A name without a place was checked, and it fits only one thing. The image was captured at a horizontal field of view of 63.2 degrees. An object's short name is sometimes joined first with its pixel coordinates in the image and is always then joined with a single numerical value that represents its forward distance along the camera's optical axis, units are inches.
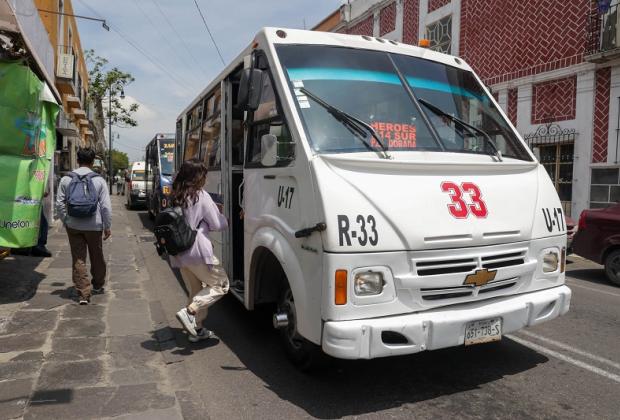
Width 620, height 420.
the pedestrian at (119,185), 1652.4
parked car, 316.5
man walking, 228.1
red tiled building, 506.0
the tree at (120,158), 4198.6
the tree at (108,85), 1322.6
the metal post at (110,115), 1356.3
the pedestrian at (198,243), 177.8
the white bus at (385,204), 127.1
